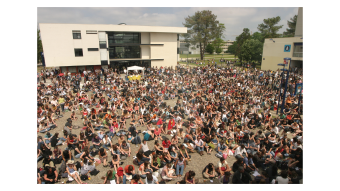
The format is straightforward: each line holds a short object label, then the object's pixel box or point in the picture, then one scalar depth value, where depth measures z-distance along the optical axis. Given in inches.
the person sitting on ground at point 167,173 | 232.8
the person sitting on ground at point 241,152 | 280.1
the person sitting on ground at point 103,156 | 263.3
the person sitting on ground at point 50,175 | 220.1
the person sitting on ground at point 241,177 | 209.6
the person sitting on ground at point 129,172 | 226.8
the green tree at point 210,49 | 2973.7
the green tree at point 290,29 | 2000.1
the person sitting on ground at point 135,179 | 199.3
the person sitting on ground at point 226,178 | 214.1
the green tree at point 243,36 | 2080.7
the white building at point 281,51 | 1155.9
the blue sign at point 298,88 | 436.8
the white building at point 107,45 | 1031.6
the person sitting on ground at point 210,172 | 239.3
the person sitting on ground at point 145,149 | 276.6
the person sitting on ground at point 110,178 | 213.8
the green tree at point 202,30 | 1907.0
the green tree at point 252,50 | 1612.9
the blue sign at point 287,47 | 1189.8
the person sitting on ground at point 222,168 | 238.1
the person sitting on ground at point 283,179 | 201.8
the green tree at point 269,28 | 2066.3
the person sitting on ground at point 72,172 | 225.9
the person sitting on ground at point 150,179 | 210.2
